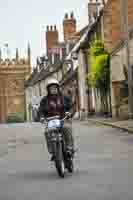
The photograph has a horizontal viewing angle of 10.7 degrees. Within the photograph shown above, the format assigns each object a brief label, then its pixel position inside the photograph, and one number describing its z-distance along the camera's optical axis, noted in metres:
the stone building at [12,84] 133.25
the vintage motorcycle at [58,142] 12.37
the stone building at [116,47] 46.22
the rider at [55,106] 12.77
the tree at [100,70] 50.59
